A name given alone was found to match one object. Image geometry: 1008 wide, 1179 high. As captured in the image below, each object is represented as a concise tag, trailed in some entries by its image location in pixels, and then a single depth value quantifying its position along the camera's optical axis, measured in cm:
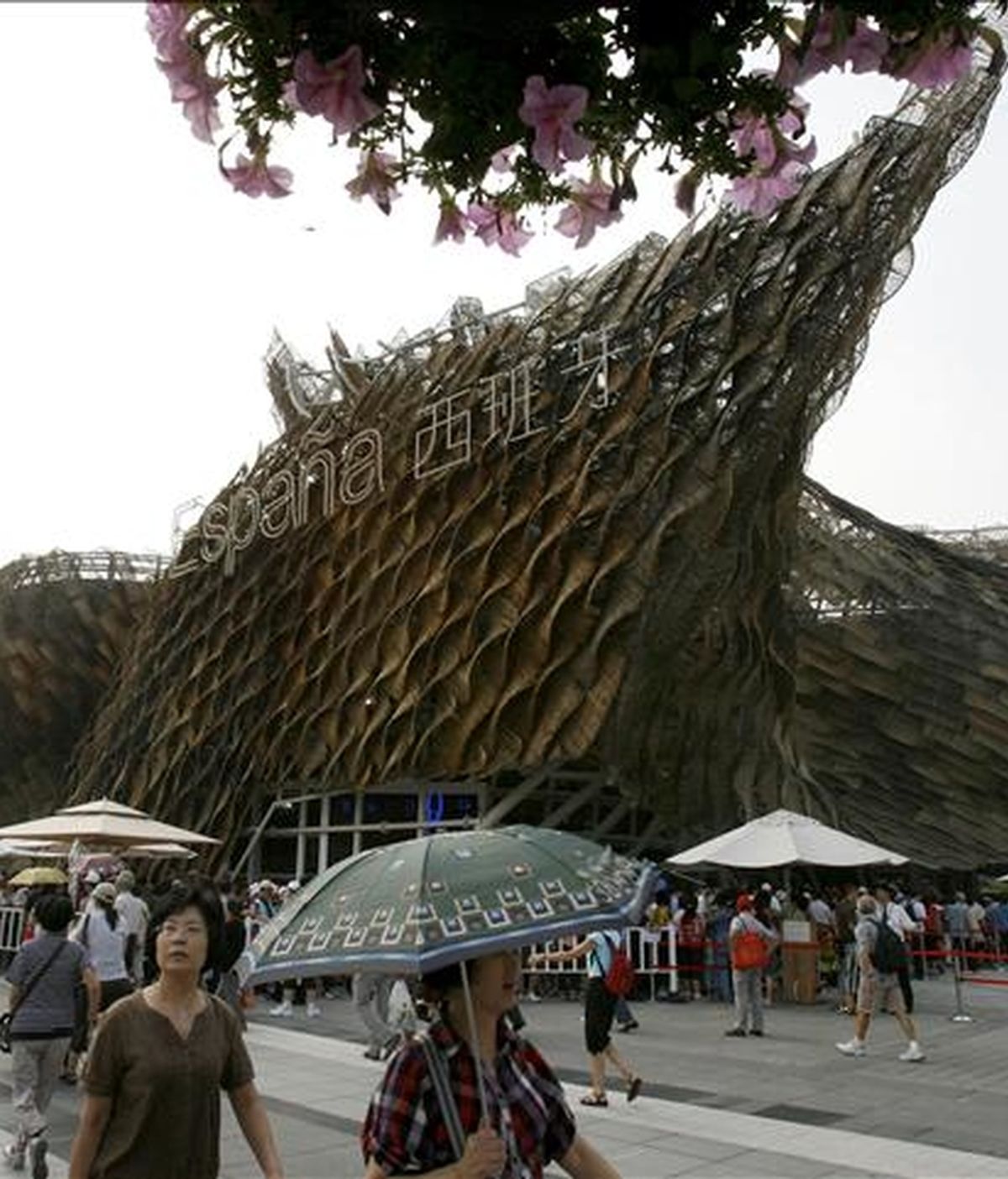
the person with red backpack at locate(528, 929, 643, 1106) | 1018
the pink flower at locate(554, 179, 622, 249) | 381
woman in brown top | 388
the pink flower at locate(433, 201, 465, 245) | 377
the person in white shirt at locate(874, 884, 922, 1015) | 1358
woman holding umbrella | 323
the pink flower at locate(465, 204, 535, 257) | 382
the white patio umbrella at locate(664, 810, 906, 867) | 1678
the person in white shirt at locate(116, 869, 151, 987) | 1302
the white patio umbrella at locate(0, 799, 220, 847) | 1712
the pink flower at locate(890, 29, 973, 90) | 306
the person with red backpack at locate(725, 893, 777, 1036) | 1479
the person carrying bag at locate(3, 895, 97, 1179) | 743
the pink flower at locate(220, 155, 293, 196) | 337
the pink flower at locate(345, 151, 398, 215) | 362
